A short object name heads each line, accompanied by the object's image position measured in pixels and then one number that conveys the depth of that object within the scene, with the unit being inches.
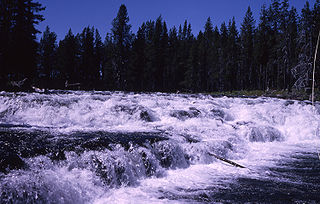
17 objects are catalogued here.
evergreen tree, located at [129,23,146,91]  1819.6
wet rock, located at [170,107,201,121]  474.6
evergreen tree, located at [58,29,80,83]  1798.7
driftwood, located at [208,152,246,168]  258.5
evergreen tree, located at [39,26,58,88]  1994.7
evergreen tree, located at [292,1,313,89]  1017.3
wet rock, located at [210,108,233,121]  536.2
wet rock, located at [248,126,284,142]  435.8
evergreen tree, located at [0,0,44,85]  791.1
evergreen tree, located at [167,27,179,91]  2059.5
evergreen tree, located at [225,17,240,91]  1812.3
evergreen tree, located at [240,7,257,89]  1772.9
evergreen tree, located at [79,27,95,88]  1873.8
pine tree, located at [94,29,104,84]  2003.0
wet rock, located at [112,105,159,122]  455.8
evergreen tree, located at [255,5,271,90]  1616.6
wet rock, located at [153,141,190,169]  257.6
